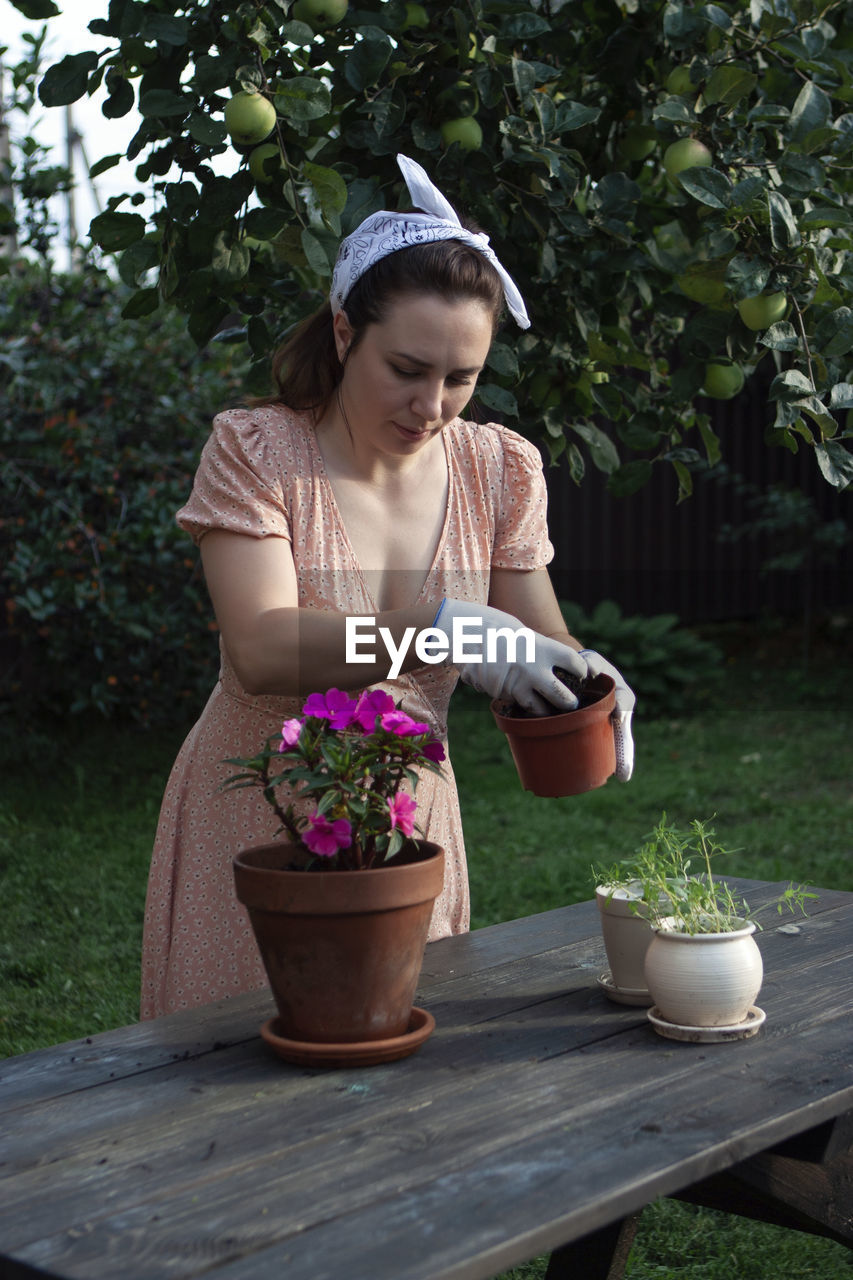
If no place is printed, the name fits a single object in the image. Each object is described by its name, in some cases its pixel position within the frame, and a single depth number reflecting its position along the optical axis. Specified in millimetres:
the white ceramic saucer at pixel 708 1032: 1469
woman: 1835
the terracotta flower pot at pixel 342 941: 1362
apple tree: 1995
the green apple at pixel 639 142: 2471
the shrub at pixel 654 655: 7555
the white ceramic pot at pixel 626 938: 1602
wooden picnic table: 1054
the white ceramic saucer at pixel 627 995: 1606
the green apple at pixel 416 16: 2135
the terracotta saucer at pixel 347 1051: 1406
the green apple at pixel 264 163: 2033
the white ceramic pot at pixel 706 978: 1470
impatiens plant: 1390
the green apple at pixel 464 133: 2199
